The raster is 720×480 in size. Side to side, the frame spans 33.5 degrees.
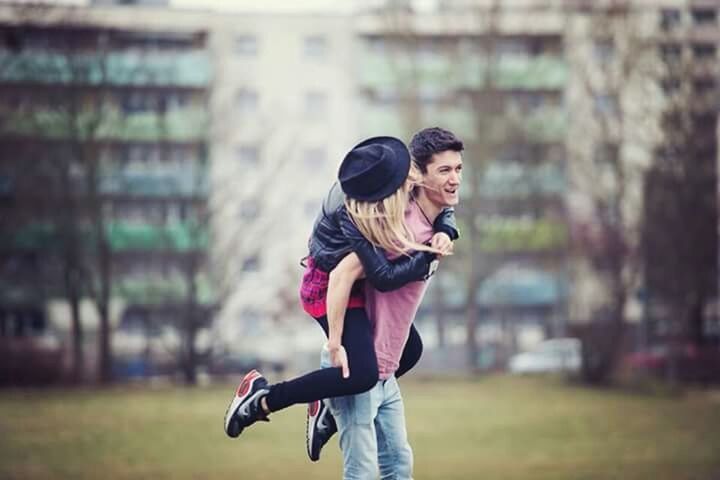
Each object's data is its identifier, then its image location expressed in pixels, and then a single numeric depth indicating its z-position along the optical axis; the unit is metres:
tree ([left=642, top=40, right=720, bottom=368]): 33.44
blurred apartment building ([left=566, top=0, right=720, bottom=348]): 33.62
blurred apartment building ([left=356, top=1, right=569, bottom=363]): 40.94
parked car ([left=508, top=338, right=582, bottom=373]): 44.59
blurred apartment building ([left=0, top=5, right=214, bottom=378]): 37.66
